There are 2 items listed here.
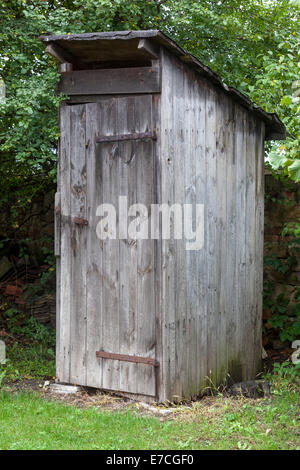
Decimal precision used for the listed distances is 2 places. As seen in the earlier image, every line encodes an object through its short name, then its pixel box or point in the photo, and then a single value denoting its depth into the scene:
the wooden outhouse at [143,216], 4.56
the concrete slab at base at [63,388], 4.98
